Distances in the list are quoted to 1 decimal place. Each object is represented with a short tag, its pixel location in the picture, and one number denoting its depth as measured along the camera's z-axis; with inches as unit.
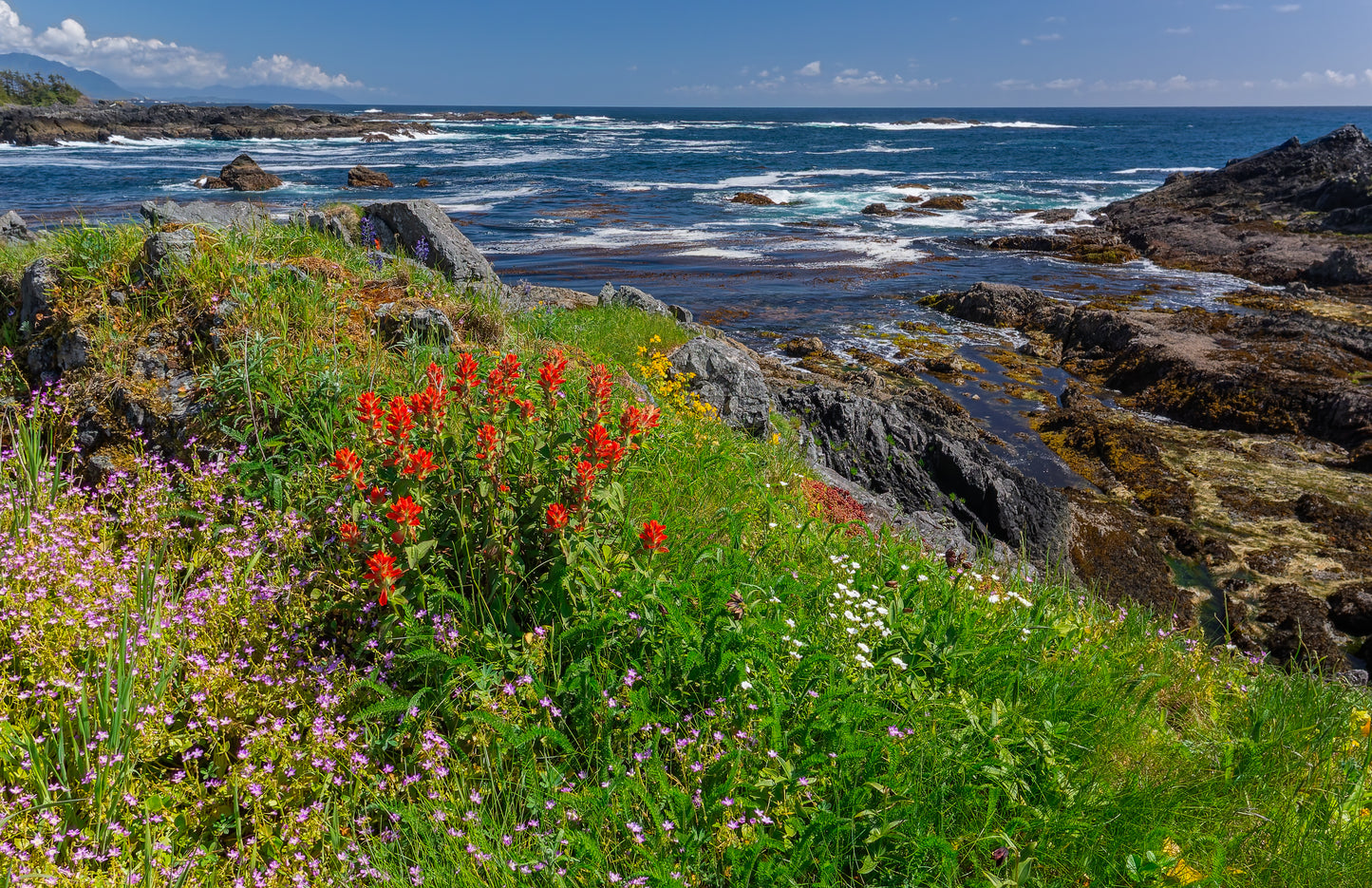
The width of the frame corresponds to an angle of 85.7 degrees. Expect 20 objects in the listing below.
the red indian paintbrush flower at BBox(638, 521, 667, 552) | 117.2
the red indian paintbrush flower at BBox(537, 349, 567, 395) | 127.8
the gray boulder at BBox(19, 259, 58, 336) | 200.4
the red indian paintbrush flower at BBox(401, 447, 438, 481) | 111.4
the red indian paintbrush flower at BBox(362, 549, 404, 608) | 105.2
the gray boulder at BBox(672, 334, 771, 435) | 339.3
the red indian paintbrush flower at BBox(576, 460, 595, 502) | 114.3
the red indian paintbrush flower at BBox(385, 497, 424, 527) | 107.6
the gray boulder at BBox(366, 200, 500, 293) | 381.4
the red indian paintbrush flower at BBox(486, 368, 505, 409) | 131.2
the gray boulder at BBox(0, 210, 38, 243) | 340.2
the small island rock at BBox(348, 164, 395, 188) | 1569.9
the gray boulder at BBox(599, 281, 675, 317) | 457.1
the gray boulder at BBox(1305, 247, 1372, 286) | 783.1
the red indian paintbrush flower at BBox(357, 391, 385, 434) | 118.2
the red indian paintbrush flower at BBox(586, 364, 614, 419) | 125.1
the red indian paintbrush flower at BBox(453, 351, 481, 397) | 127.0
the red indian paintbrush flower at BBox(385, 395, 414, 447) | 113.1
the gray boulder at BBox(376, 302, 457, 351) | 209.5
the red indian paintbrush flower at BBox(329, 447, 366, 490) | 111.7
